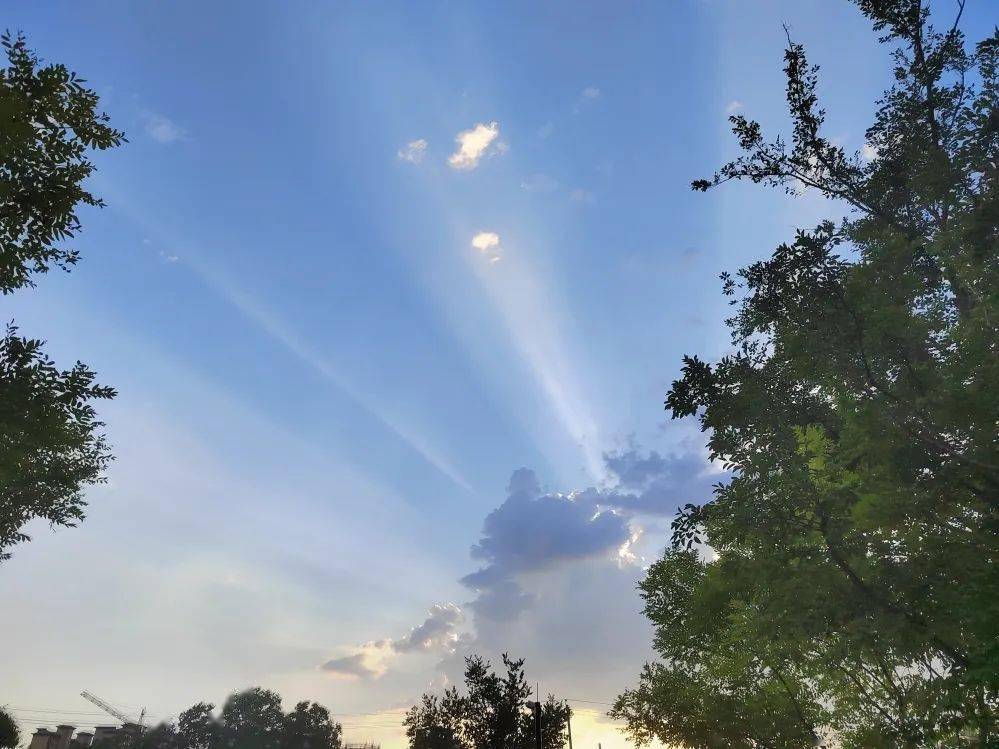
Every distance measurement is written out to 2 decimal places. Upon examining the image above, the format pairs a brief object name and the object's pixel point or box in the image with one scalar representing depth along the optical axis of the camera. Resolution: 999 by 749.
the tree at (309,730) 90.94
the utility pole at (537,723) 33.75
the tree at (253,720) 91.19
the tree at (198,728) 89.31
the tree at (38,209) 11.32
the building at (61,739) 68.19
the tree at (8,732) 53.50
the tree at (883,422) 10.65
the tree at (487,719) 35.91
